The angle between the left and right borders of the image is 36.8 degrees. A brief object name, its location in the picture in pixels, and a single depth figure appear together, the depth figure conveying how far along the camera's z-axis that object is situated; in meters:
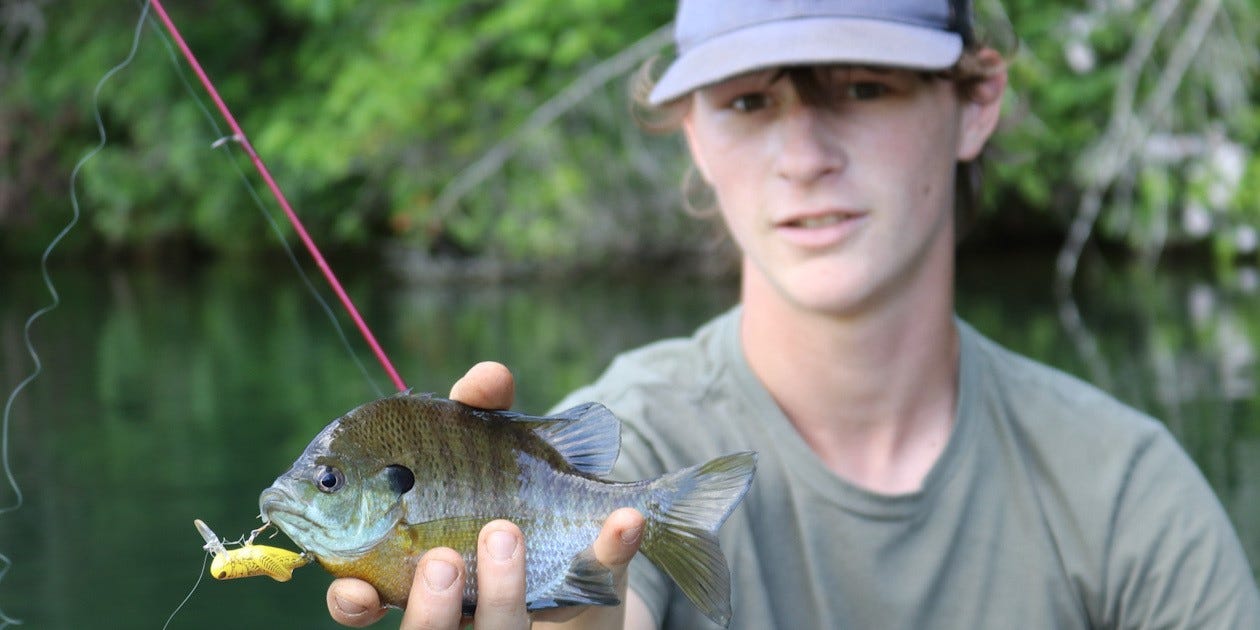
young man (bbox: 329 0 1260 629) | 0.92
